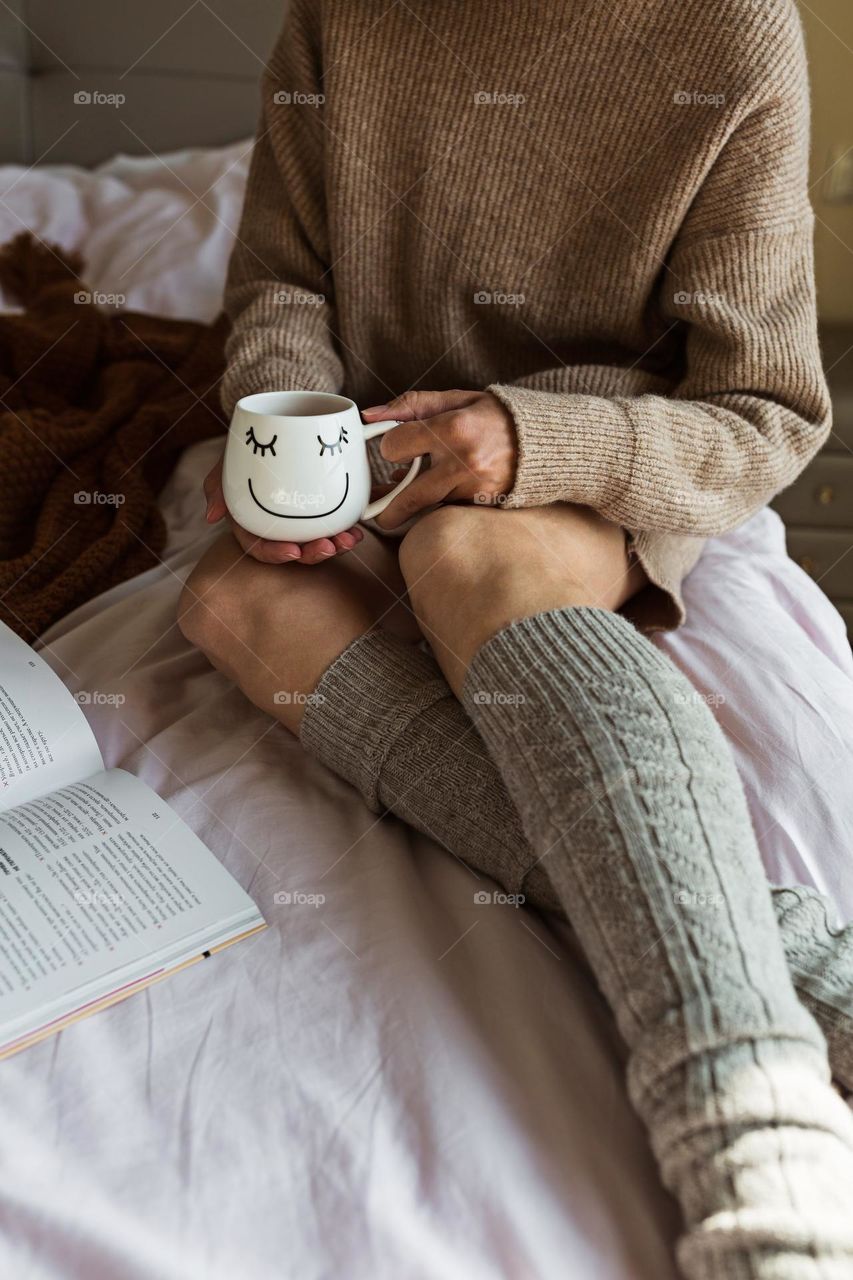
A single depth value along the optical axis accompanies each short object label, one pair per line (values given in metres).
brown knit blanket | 1.05
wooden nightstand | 1.44
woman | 0.53
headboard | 1.73
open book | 0.61
